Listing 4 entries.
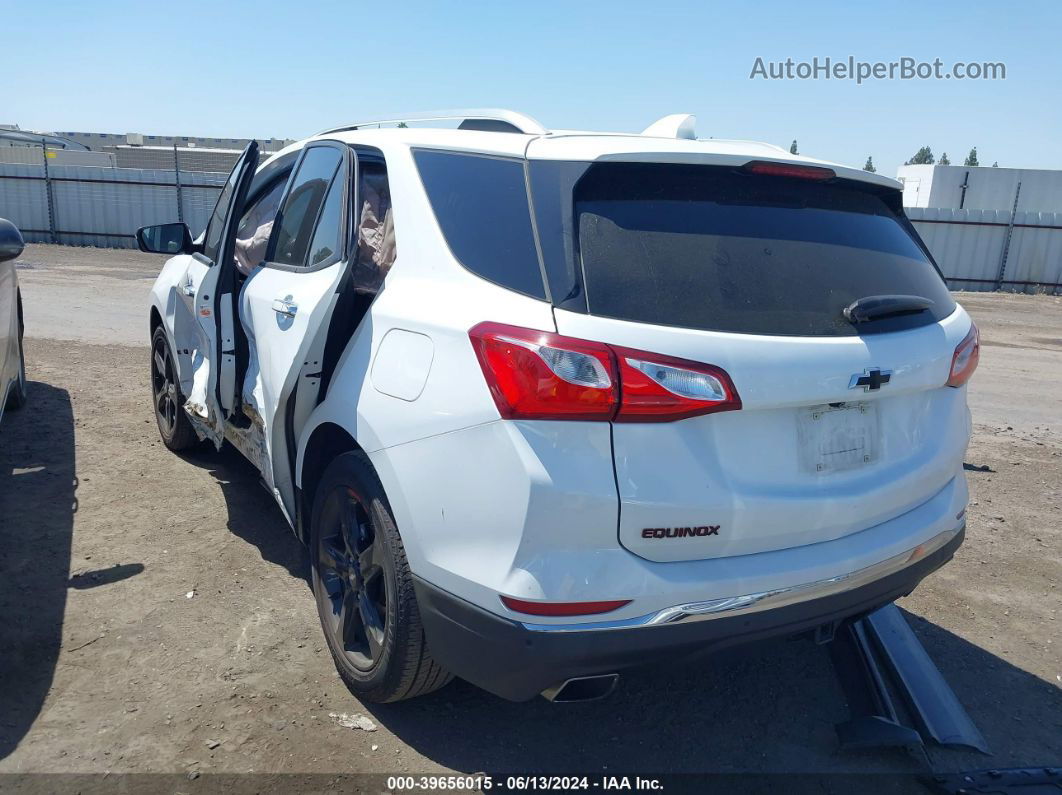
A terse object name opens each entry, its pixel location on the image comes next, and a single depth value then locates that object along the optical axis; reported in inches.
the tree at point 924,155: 3671.3
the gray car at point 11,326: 169.5
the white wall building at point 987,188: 1077.8
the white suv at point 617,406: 82.5
